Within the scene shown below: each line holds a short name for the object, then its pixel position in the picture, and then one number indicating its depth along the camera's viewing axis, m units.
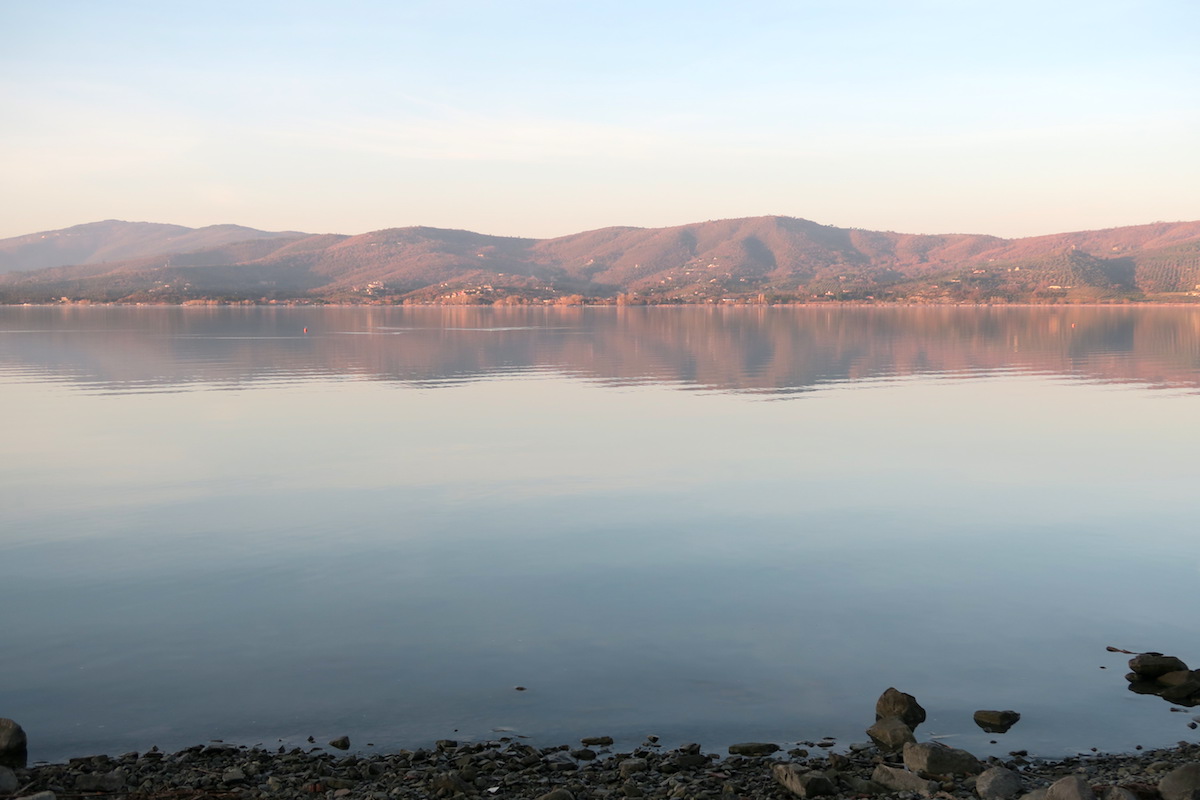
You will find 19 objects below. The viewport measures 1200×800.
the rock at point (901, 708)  9.88
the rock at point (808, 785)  8.29
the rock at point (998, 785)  8.20
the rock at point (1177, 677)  10.77
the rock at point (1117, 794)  7.75
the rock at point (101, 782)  8.53
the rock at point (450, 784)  8.31
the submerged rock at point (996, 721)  9.99
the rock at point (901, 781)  8.42
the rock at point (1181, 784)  7.92
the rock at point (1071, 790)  7.67
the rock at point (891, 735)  9.39
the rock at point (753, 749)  9.38
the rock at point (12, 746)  9.09
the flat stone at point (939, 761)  8.77
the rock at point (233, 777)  8.62
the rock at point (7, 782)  8.40
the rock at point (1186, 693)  10.67
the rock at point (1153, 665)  11.01
